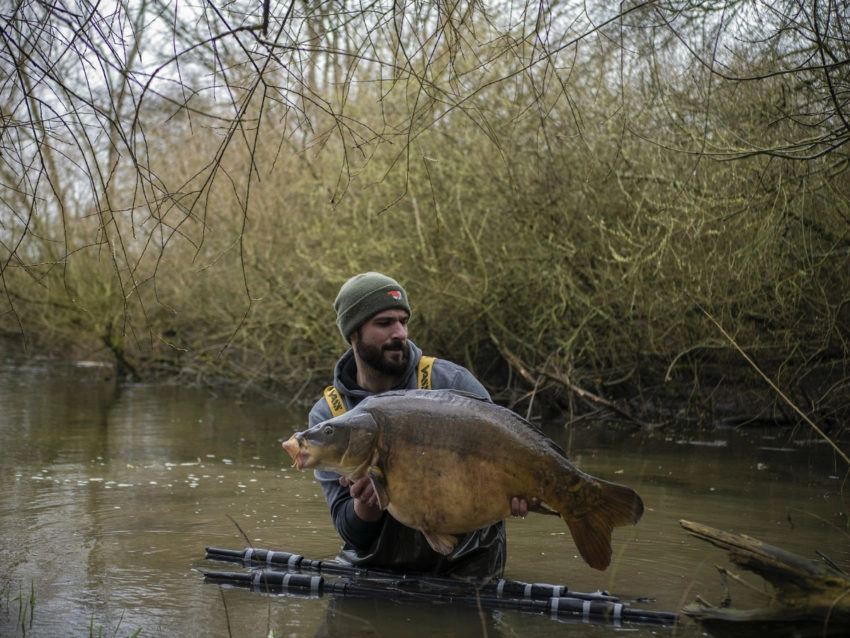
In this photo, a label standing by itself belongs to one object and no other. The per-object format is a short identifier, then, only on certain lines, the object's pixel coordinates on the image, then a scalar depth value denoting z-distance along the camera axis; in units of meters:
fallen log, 4.24
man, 5.45
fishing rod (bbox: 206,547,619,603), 5.17
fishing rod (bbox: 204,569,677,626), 4.95
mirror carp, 4.25
